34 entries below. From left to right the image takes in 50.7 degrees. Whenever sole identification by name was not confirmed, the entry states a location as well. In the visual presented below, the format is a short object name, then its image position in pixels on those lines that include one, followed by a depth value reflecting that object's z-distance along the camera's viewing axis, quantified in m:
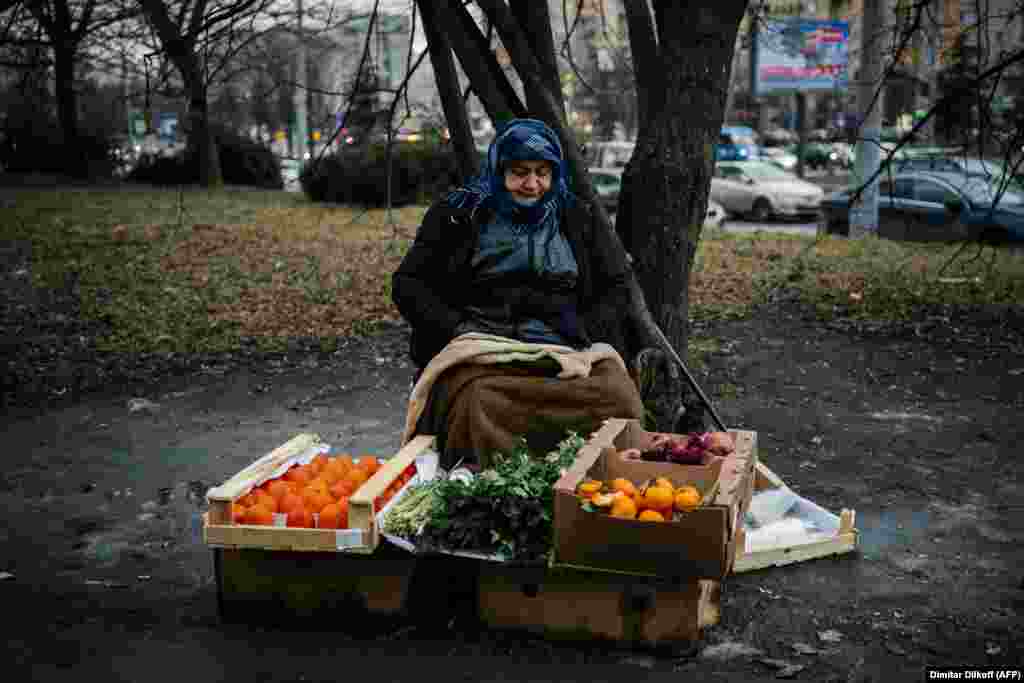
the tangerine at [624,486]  3.77
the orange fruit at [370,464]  4.42
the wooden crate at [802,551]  4.40
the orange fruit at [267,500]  3.98
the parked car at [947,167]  18.22
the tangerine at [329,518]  3.84
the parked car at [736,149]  36.31
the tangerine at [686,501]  3.69
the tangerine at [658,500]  3.67
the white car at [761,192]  24.84
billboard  33.91
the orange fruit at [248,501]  4.00
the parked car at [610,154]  28.55
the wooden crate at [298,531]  3.71
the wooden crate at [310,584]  3.88
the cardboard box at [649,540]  3.48
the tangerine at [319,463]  4.45
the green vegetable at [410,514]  3.80
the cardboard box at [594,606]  3.67
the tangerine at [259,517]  3.87
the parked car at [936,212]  16.77
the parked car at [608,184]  23.88
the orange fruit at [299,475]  4.32
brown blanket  4.36
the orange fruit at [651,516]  3.58
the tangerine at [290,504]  3.96
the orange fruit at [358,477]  4.23
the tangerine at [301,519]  3.87
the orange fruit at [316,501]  3.96
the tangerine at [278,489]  4.10
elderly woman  4.41
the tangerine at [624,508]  3.59
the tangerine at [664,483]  3.78
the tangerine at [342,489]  4.09
